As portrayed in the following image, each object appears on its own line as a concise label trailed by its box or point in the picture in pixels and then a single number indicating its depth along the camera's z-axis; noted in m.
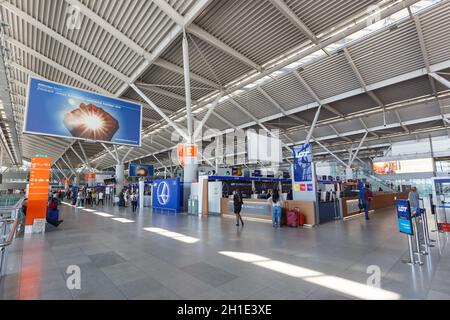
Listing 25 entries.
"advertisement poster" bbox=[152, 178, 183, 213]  13.20
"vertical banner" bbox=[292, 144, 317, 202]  8.85
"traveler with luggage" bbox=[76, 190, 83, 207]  17.54
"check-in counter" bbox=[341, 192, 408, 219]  11.05
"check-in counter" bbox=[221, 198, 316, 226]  8.47
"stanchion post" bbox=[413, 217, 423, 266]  4.04
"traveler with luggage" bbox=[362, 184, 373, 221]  10.10
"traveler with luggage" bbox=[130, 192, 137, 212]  14.25
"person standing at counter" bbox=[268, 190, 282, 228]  8.25
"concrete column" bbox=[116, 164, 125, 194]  23.89
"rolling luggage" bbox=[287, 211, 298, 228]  8.34
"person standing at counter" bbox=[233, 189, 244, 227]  8.45
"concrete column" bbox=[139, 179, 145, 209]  17.41
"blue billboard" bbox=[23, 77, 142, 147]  8.68
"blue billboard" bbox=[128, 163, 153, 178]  28.18
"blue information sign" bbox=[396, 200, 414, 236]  4.17
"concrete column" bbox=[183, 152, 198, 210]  13.87
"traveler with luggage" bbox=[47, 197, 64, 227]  8.34
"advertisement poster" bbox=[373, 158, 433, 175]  24.73
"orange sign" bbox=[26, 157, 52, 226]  7.64
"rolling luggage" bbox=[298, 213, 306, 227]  8.49
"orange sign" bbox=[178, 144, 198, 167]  14.09
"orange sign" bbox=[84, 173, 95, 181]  31.73
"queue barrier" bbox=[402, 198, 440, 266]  4.10
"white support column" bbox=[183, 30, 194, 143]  10.39
